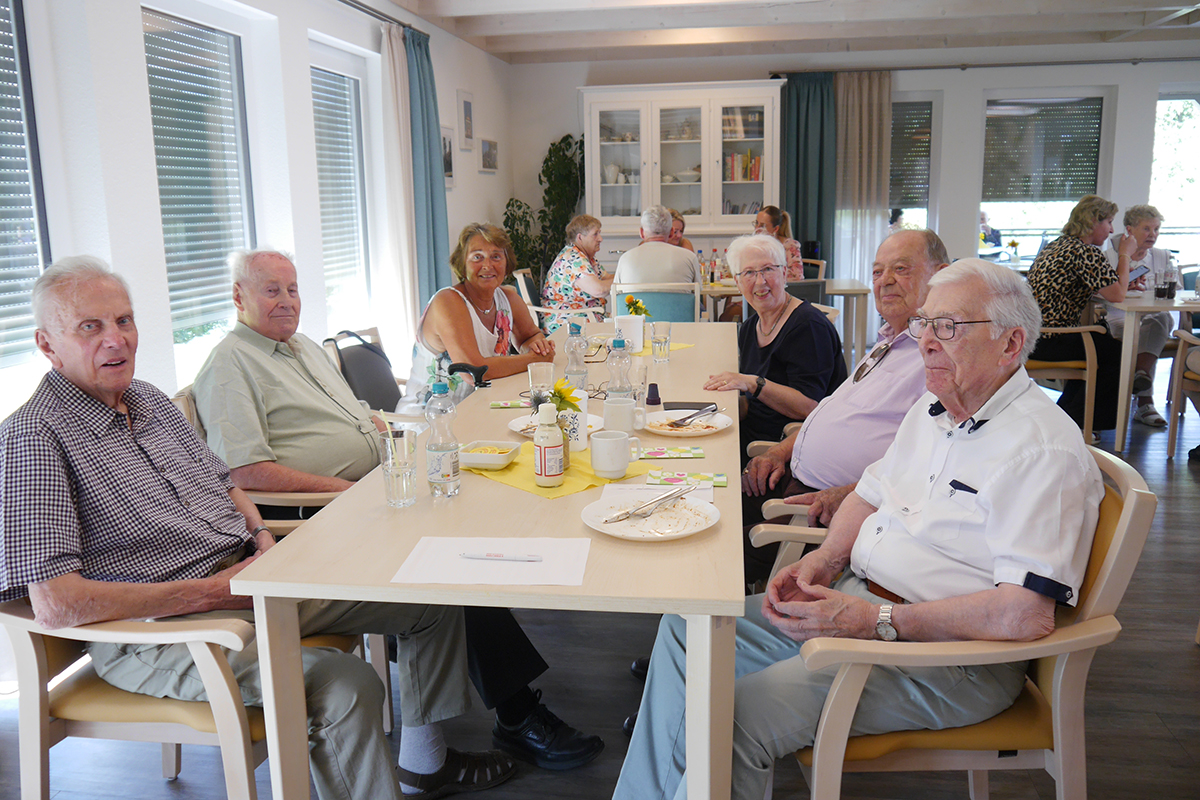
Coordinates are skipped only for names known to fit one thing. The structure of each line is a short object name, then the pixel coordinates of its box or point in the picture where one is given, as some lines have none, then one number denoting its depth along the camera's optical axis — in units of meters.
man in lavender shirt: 2.11
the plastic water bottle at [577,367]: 2.40
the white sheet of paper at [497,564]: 1.30
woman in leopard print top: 4.59
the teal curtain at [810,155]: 7.54
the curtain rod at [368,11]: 4.73
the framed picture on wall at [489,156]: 7.14
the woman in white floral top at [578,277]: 5.39
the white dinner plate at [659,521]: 1.44
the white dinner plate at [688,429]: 2.06
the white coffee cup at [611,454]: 1.75
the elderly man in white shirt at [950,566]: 1.31
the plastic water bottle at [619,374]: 2.15
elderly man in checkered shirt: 1.42
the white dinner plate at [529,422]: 2.14
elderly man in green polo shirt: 2.00
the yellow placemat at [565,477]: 1.71
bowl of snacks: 1.83
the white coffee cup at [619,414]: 1.99
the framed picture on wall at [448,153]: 6.24
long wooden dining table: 1.25
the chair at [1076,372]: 4.46
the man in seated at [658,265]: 5.19
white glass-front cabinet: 7.28
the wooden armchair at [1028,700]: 1.26
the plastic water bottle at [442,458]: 1.67
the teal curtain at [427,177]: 5.46
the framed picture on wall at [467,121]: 6.62
